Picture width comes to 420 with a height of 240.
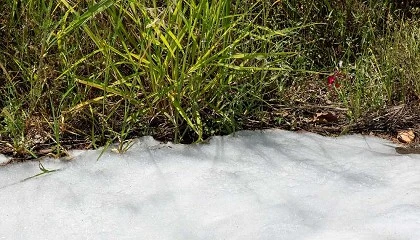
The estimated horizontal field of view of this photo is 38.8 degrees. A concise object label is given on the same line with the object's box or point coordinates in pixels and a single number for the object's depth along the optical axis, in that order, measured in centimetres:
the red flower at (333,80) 272
